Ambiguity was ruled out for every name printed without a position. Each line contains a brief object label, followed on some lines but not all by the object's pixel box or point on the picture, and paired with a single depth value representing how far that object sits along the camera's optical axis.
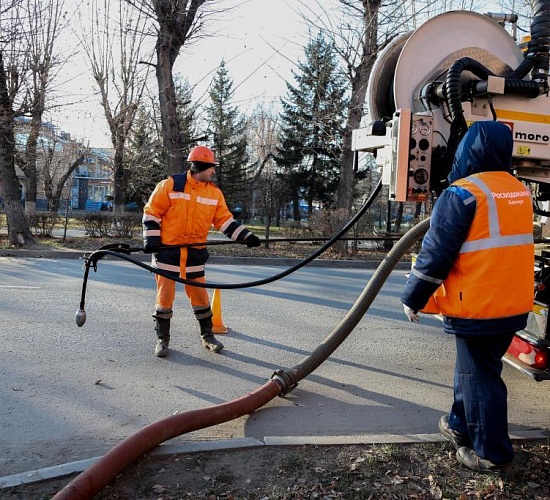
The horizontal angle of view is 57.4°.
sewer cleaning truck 3.29
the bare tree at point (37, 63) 14.80
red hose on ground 2.41
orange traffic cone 5.81
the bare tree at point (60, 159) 25.11
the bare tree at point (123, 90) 18.89
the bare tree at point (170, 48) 13.60
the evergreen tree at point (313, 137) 16.88
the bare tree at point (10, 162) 13.88
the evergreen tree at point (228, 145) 35.09
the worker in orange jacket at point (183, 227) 4.78
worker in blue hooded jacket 2.62
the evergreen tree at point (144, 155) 23.97
